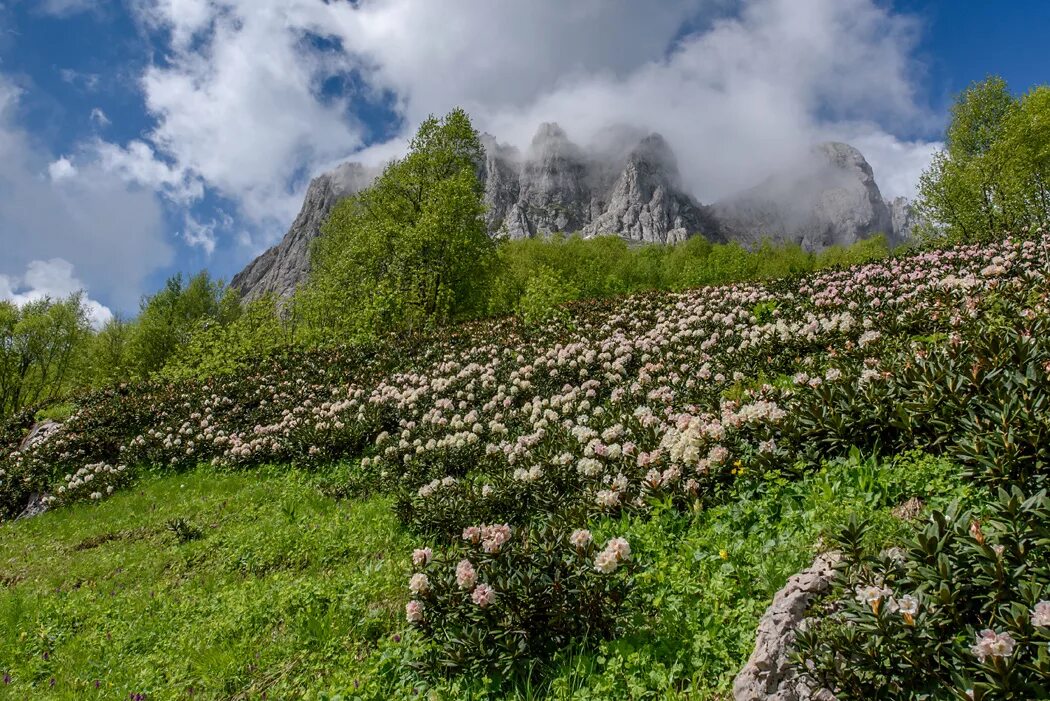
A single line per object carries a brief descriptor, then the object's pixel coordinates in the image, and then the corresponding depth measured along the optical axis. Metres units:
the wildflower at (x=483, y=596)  3.84
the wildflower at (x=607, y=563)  3.78
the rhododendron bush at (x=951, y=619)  2.32
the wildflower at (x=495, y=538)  4.16
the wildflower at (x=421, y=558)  4.25
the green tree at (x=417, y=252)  23.66
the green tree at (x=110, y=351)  41.12
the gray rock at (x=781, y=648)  2.91
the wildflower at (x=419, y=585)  4.04
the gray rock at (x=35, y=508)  13.30
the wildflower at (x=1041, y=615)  2.29
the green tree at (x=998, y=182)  29.08
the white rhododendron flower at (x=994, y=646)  2.29
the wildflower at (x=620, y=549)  3.78
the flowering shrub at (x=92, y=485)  13.09
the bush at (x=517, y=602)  3.85
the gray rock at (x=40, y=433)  17.49
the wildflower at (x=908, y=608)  2.62
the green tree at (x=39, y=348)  43.34
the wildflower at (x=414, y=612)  4.00
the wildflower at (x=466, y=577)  3.95
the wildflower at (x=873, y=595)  2.72
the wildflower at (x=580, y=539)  4.12
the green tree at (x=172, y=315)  39.75
